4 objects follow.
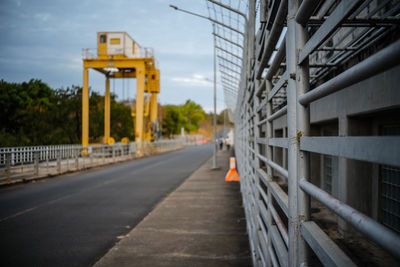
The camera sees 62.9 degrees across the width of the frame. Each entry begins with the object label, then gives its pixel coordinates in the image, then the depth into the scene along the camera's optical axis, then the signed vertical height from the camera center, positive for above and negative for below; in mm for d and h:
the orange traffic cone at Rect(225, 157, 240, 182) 10930 -1279
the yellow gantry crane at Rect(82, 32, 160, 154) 29859 +6615
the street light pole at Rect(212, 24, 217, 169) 21012 +2845
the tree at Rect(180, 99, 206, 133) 128375 +9416
